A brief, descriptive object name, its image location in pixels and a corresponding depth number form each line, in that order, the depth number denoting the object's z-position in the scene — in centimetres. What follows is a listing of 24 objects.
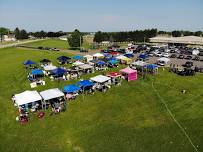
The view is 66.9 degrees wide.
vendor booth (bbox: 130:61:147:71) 3338
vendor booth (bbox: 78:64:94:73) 3275
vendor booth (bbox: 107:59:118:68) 3645
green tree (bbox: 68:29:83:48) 6214
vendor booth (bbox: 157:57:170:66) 3805
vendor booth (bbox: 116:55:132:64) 3860
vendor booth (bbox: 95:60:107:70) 3482
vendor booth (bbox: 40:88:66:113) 2180
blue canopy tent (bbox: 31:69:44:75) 3052
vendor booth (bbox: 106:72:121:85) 2858
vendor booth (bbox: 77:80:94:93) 2566
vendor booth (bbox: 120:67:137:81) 2983
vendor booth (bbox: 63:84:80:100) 2418
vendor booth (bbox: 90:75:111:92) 2684
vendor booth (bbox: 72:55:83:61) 4001
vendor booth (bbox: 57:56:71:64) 3843
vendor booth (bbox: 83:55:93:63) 4045
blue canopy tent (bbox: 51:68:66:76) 2965
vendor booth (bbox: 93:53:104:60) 4178
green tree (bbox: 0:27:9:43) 11121
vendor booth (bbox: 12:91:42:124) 2134
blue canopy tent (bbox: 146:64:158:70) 3290
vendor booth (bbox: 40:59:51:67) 3788
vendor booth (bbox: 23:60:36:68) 3479
